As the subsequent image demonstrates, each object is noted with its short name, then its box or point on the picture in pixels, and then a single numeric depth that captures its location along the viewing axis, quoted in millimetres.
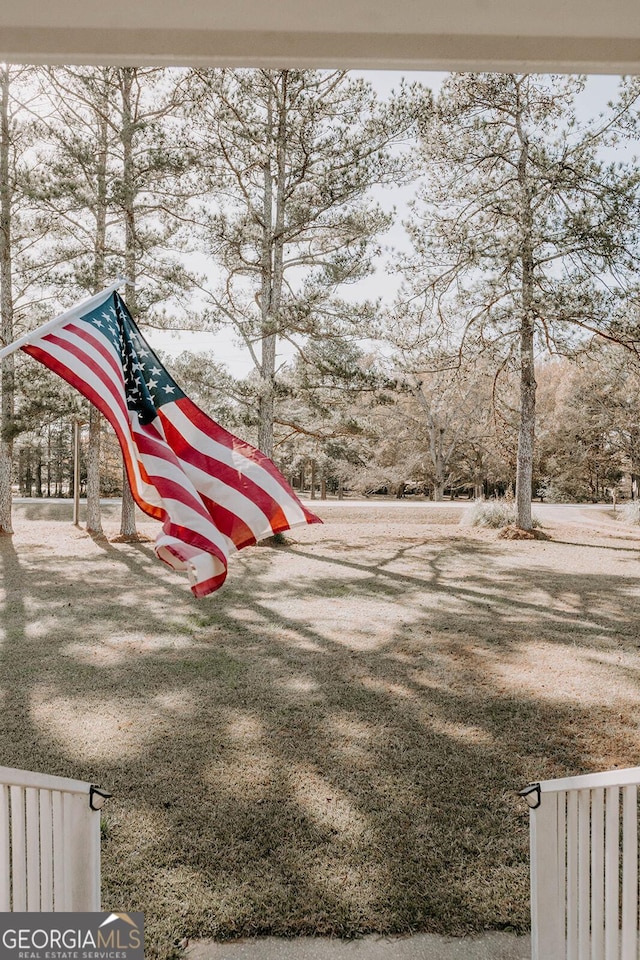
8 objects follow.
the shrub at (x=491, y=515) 14375
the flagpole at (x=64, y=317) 2242
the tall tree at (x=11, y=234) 10383
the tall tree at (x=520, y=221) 9594
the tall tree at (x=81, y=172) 9461
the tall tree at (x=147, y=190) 9430
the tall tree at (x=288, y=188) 9586
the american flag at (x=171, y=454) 2332
